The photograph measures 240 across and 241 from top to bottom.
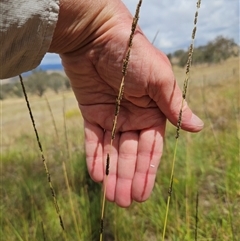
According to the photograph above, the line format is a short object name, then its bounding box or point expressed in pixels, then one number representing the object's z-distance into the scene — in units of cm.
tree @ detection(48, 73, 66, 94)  2733
